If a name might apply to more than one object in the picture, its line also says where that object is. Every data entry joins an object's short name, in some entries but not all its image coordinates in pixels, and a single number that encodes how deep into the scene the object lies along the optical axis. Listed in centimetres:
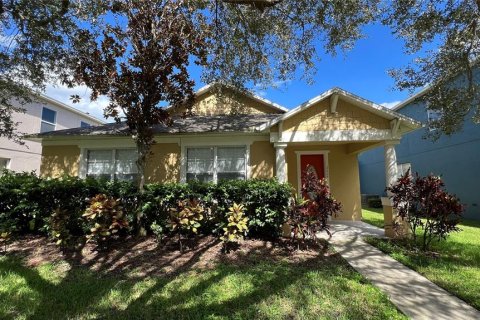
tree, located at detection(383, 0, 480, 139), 871
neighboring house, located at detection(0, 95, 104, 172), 1820
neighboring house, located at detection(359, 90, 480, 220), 1412
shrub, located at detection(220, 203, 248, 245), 694
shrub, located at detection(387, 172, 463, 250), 696
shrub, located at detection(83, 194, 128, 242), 679
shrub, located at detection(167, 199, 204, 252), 702
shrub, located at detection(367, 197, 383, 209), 1998
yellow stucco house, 945
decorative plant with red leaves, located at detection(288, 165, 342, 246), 711
